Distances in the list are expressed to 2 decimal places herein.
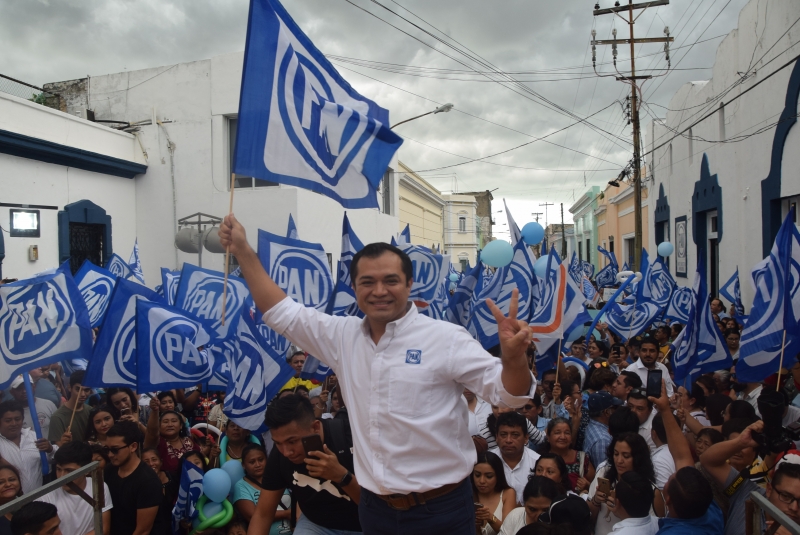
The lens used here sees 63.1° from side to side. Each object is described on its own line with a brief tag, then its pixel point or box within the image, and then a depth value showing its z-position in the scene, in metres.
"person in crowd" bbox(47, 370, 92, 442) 5.46
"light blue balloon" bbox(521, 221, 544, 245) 9.99
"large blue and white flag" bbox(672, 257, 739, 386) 6.30
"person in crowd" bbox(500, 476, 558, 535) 3.75
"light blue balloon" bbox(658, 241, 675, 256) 16.52
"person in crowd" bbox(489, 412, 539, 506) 4.52
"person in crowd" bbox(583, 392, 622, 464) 4.84
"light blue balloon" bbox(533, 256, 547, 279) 9.23
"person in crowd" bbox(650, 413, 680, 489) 4.18
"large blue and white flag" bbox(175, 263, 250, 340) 7.89
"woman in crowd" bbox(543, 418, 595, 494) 4.87
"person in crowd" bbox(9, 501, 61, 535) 2.76
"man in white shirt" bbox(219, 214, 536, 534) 2.10
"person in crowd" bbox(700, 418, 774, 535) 3.53
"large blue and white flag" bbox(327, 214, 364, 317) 7.07
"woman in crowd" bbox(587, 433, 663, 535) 3.82
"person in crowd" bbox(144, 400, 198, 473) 5.20
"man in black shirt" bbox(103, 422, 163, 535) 3.85
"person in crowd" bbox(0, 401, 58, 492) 4.62
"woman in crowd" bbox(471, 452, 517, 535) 4.05
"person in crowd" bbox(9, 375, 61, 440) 5.48
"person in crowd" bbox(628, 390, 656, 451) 5.18
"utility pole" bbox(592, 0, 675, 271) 19.88
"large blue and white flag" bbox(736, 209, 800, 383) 5.53
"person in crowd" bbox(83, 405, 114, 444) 5.29
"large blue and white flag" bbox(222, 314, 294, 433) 5.27
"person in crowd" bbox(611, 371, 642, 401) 6.18
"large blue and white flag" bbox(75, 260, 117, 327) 8.34
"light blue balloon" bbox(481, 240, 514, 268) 8.10
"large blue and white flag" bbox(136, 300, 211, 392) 5.72
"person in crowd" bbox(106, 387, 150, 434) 6.05
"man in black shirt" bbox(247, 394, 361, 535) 2.86
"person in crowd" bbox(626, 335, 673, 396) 6.93
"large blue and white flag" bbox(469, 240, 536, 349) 7.76
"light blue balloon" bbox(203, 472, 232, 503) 4.40
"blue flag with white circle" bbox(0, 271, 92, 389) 5.21
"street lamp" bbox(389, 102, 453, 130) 18.12
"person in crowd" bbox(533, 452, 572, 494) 4.22
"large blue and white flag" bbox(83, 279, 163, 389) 5.60
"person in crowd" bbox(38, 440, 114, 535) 3.37
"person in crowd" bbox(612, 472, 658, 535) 3.45
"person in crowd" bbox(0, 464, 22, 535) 4.04
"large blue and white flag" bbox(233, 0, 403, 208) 3.59
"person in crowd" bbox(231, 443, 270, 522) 4.50
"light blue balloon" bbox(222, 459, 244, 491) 4.70
